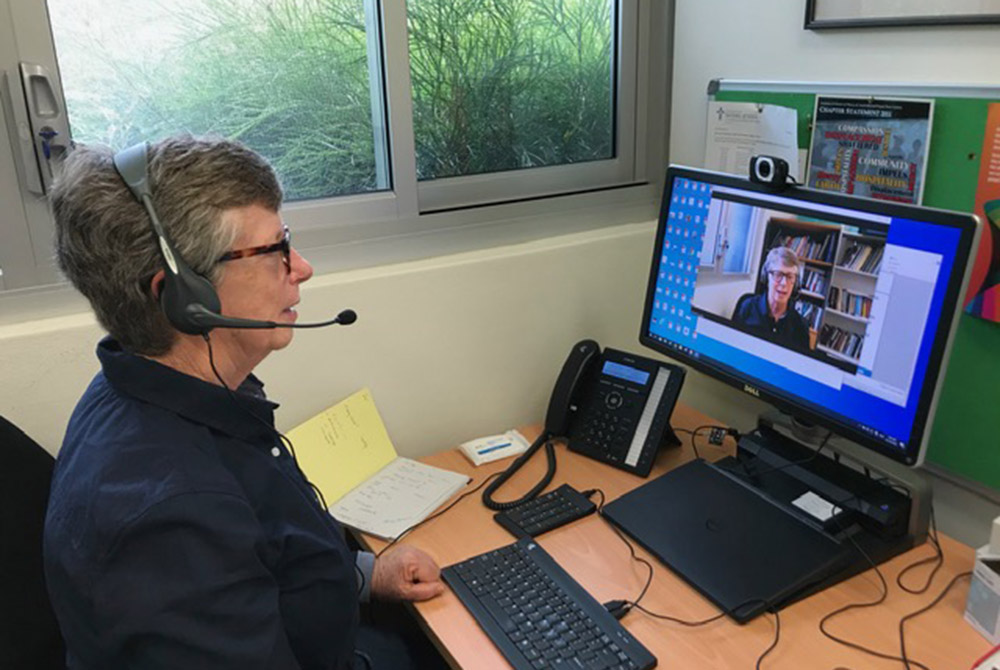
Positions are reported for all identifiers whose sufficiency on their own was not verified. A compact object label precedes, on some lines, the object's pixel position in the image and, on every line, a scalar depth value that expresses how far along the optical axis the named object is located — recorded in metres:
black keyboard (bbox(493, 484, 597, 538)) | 1.40
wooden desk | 1.09
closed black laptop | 1.19
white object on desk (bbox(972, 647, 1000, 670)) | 0.91
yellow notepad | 1.46
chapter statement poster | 1.34
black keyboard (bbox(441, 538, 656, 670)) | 1.08
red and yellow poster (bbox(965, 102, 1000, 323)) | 1.24
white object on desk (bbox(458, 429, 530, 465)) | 1.66
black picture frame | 1.24
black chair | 1.09
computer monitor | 1.10
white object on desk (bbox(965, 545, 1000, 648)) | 1.09
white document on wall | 1.58
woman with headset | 0.85
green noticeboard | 1.28
